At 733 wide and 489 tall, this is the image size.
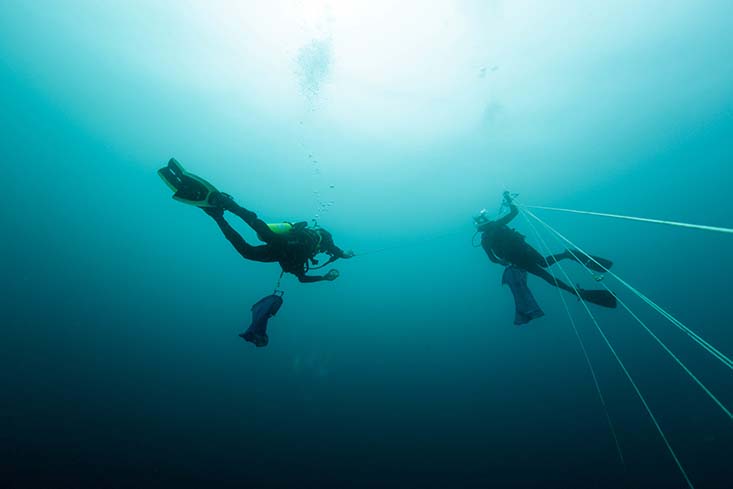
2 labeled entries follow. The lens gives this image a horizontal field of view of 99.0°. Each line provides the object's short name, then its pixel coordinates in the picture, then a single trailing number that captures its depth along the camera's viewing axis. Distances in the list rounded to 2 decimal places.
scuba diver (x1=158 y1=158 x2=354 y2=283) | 5.07
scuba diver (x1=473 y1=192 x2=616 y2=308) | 6.90
